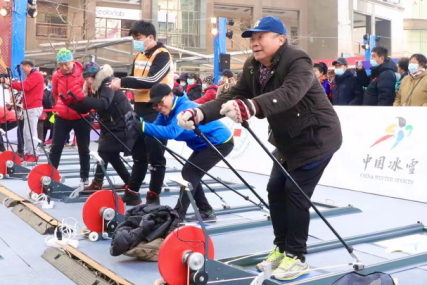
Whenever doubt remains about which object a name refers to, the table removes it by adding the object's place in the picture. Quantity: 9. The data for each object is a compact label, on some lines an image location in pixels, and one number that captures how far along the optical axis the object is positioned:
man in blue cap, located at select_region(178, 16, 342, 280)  3.41
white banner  7.00
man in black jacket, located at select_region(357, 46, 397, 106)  8.75
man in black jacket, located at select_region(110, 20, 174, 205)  5.77
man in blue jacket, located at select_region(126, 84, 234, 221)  4.80
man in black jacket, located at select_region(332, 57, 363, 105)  9.53
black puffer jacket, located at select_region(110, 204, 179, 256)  4.16
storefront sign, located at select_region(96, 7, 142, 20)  31.77
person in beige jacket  8.05
